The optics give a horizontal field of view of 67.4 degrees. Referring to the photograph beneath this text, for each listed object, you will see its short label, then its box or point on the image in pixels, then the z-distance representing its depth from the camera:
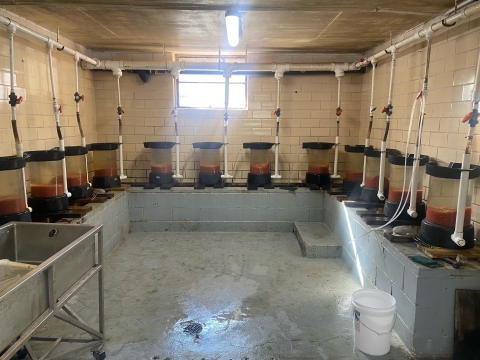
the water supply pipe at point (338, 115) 5.18
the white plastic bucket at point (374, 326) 2.33
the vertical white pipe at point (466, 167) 2.44
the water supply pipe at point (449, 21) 2.64
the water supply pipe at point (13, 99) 3.15
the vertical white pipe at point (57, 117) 3.65
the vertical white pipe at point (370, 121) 4.15
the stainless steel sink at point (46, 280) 1.51
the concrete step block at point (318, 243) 4.17
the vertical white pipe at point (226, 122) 5.08
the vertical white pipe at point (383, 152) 3.72
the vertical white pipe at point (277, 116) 5.17
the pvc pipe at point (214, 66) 5.04
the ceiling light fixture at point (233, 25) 3.24
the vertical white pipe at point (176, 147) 5.20
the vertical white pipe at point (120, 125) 5.14
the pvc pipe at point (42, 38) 3.08
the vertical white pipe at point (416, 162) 3.03
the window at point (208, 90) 5.56
